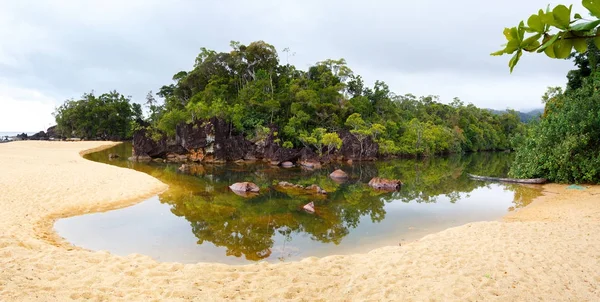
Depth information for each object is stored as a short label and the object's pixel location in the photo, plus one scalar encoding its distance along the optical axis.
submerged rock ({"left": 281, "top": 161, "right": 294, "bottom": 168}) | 34.22
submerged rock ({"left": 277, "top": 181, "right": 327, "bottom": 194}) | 18.99
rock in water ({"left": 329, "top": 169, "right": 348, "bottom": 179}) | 26.00
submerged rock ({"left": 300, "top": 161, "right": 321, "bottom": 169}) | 33.82
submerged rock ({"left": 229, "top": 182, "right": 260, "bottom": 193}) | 18.73
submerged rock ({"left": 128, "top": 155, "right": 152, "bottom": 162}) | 37.17
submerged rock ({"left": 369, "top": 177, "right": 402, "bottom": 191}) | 20.83
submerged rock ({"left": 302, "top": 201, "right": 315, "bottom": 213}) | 14.61
